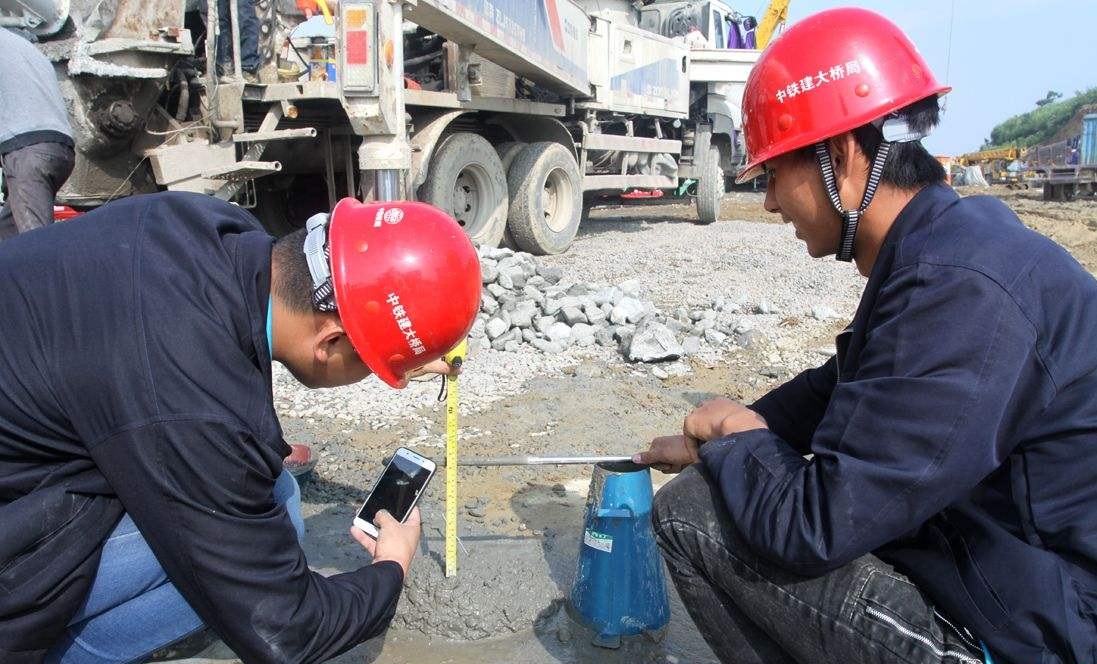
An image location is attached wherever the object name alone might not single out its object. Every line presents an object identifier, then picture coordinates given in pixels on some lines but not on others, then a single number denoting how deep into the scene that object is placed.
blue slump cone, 2.35
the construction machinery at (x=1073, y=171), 20.45
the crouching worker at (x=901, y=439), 1.43
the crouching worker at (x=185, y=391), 1.42
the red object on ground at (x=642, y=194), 14.70
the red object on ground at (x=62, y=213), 5.27
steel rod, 2.37
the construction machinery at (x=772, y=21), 17.95
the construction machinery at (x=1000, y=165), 27.98
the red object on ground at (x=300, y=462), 3.25
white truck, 5.60
